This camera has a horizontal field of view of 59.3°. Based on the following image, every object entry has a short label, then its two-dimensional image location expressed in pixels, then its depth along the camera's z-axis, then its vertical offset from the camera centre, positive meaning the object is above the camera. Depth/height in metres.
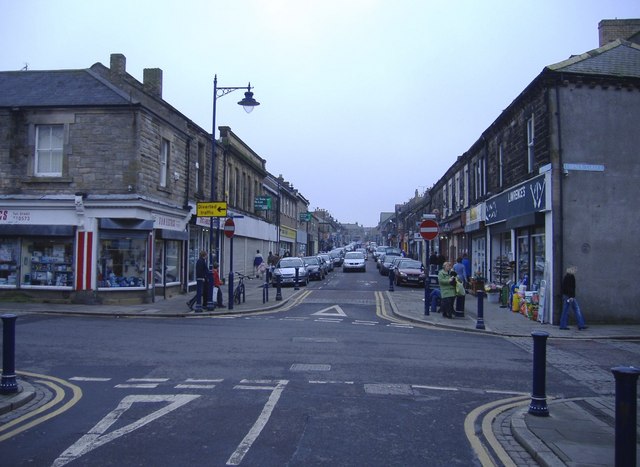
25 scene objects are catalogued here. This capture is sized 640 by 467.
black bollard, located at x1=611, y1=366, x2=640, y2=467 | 4.52 -1.25
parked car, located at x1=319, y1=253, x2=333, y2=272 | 45.08 -0.21
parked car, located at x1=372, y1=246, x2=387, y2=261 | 62.06 +1.14
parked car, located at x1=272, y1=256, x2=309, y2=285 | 29.98 -0.64
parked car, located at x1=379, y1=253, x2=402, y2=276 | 40.66 -0.28
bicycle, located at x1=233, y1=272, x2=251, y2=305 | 20.70 -1.30
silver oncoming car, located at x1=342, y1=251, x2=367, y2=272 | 45.41 -0.18
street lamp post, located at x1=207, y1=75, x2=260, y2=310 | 19.73 +5.56
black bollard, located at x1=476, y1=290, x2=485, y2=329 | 15.12 -1.41
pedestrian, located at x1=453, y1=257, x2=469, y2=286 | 22.56 -0.39
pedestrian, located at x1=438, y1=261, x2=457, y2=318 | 17.20 -0.85
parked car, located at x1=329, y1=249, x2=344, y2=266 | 56.39 +0.29
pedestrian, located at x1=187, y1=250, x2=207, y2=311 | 17.88 -0.73
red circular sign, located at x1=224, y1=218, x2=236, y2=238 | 19.35 +1.05
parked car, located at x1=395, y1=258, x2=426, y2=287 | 30.94 -0.73
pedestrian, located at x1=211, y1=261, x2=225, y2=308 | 18.89 -0.96
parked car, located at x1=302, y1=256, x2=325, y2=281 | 35.47 -0.52
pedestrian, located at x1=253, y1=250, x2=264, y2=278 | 36.00 -0.22
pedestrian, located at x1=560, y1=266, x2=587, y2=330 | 15.48 -1.05
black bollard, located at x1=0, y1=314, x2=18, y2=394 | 7.44 -1.40
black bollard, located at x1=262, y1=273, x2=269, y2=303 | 21.11 -1.27
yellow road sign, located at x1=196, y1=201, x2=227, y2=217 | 19.03 +1.67
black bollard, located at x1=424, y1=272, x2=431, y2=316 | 17.75 -1.24
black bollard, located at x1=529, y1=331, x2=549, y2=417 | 6.82 -1.42
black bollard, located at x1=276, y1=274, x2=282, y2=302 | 21.81 -1.22
